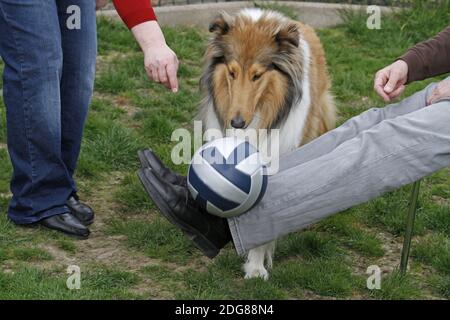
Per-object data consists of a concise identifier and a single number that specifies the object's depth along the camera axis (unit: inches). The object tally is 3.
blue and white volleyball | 126.1
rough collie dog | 153.1
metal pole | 139.4
